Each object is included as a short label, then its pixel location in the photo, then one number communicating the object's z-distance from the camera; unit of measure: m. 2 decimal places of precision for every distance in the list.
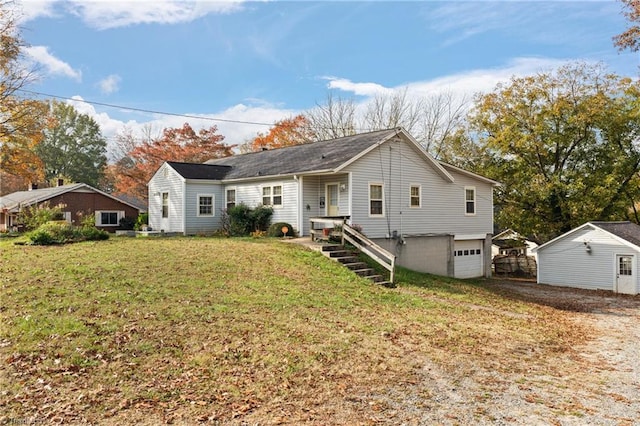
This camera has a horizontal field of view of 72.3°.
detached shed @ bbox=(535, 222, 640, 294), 20.27
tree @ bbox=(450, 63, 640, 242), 26.81
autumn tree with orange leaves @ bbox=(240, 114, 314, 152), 39.16
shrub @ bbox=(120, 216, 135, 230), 34.91
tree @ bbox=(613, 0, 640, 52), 13.40
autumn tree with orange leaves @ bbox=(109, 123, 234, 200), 38.91
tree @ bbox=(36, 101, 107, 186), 53.09
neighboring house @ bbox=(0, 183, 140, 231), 32.69
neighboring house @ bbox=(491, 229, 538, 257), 32.09
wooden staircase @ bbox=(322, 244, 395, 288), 14.55
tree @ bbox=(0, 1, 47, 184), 21.17
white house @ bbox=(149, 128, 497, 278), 18.88
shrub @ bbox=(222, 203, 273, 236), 20.55
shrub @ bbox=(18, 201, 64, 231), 19.39
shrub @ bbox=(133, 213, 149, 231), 28.65
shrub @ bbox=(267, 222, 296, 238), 19.23
